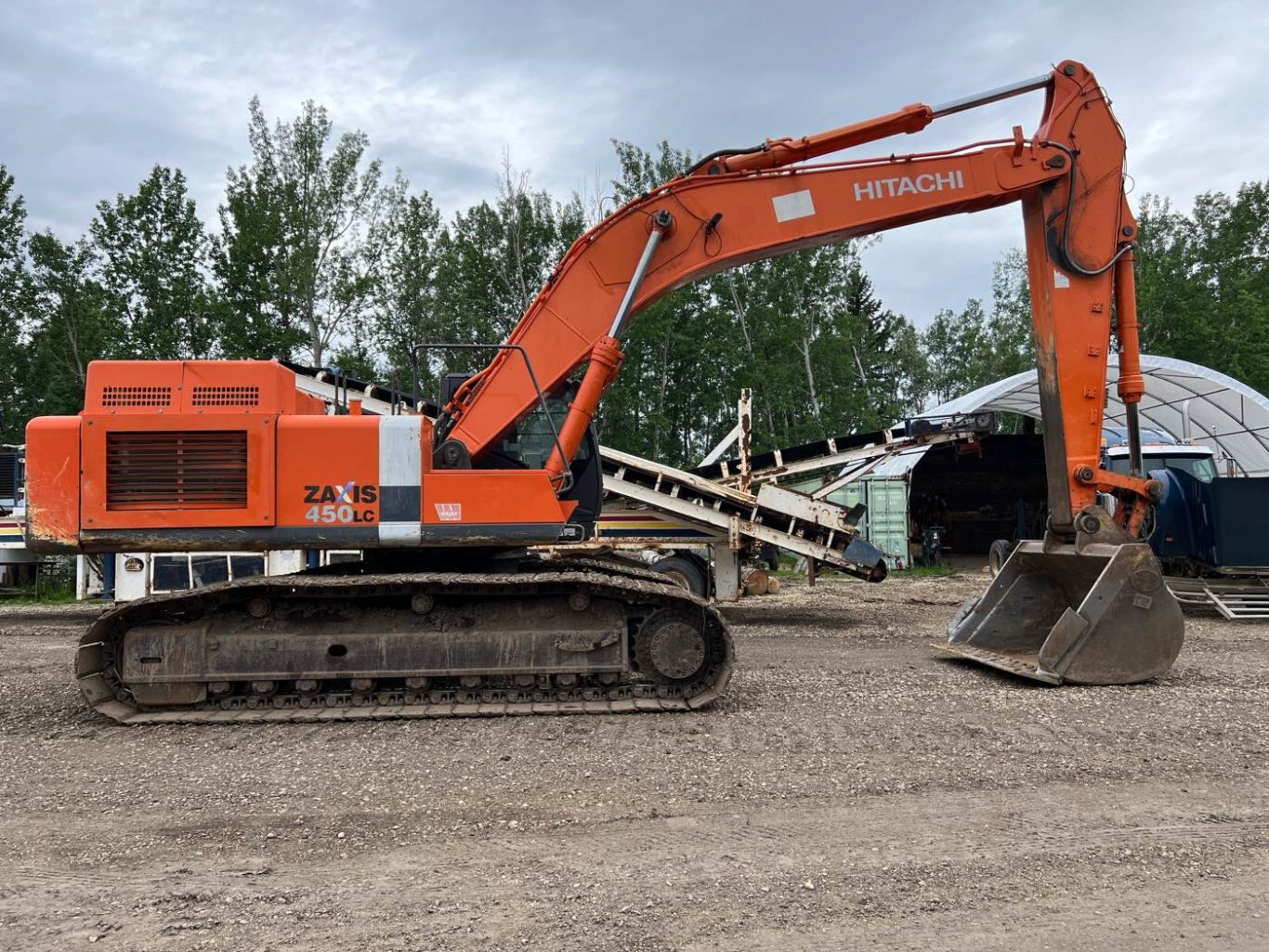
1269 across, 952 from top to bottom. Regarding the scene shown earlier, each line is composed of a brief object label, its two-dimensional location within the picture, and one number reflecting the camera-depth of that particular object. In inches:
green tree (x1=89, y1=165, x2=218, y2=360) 1139.3
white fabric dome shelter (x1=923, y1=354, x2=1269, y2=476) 780.6
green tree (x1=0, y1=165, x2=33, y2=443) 1234.6
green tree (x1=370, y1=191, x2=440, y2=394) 1186.0
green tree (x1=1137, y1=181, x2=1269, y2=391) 1365.7
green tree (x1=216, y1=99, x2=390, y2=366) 1111.6
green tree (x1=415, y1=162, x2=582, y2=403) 1186.0
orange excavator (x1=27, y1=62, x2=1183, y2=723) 237.9
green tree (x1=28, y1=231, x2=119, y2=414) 1152.8
